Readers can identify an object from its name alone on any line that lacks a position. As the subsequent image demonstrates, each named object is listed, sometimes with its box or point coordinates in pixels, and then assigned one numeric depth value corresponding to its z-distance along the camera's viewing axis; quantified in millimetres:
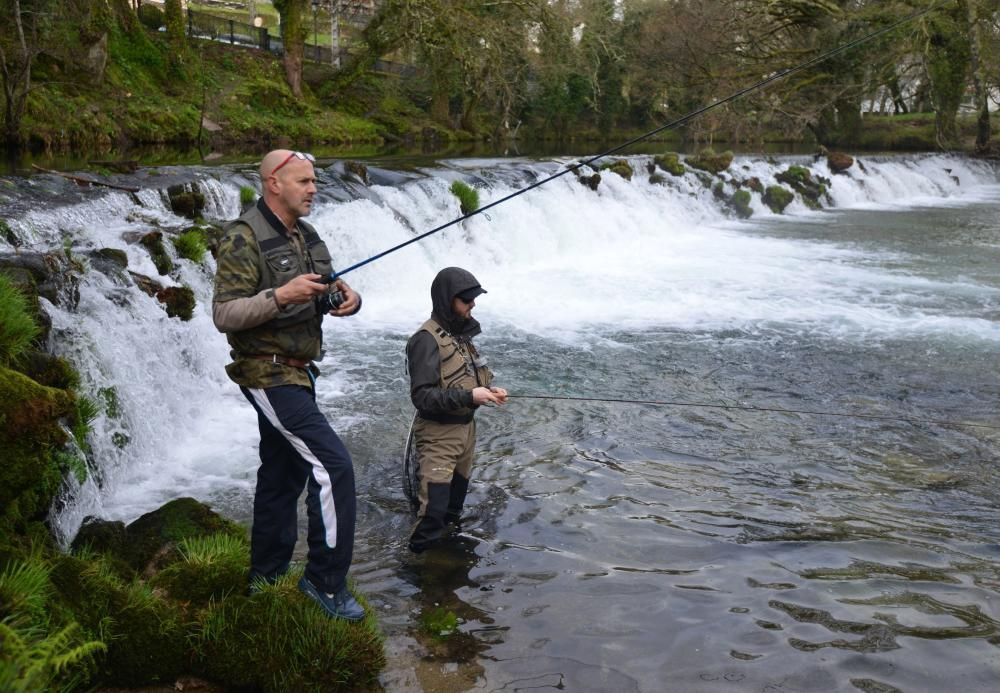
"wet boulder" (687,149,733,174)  24078
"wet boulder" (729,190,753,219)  23147
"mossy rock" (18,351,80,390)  5449
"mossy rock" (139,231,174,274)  9375
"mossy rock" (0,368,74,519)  4133
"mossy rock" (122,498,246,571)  4738
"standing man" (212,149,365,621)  3738
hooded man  4863
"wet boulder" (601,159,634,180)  20750
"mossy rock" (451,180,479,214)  15625
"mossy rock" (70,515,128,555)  4824
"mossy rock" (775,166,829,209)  25531
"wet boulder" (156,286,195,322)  8602
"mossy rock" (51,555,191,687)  3562
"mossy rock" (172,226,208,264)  9898
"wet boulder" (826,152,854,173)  27766
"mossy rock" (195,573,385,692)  3689
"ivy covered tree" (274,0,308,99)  29594
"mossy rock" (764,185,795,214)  24219
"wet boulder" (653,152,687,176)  22750
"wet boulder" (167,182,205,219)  11250
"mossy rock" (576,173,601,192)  19386
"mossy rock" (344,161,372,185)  15047
